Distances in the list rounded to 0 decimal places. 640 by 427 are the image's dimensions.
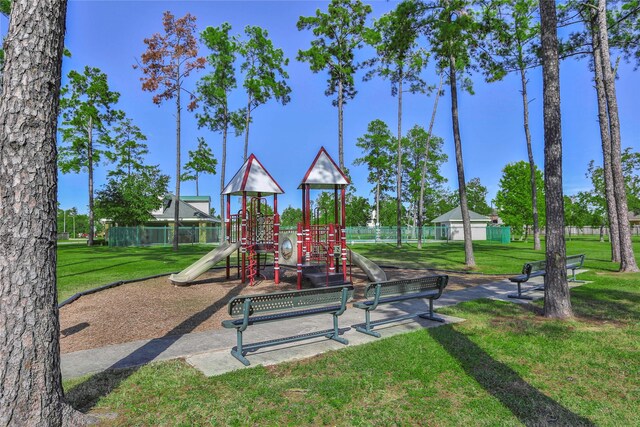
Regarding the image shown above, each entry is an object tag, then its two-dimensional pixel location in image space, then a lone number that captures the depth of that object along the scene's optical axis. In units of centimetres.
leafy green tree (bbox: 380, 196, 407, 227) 6338
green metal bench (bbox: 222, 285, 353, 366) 491
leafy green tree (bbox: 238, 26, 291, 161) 3269
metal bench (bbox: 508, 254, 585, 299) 904
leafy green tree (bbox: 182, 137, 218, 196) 3881
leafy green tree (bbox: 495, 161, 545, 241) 4262
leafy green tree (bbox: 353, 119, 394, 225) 4416
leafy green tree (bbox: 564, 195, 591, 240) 4766
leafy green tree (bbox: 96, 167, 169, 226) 3641
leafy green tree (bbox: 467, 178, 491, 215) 8075
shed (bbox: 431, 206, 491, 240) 5050
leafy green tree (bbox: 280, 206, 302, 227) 7944
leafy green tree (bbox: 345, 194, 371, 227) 6350
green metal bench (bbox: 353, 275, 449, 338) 618
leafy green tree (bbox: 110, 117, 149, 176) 4095
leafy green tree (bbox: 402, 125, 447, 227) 5347
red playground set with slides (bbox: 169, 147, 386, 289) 1146
